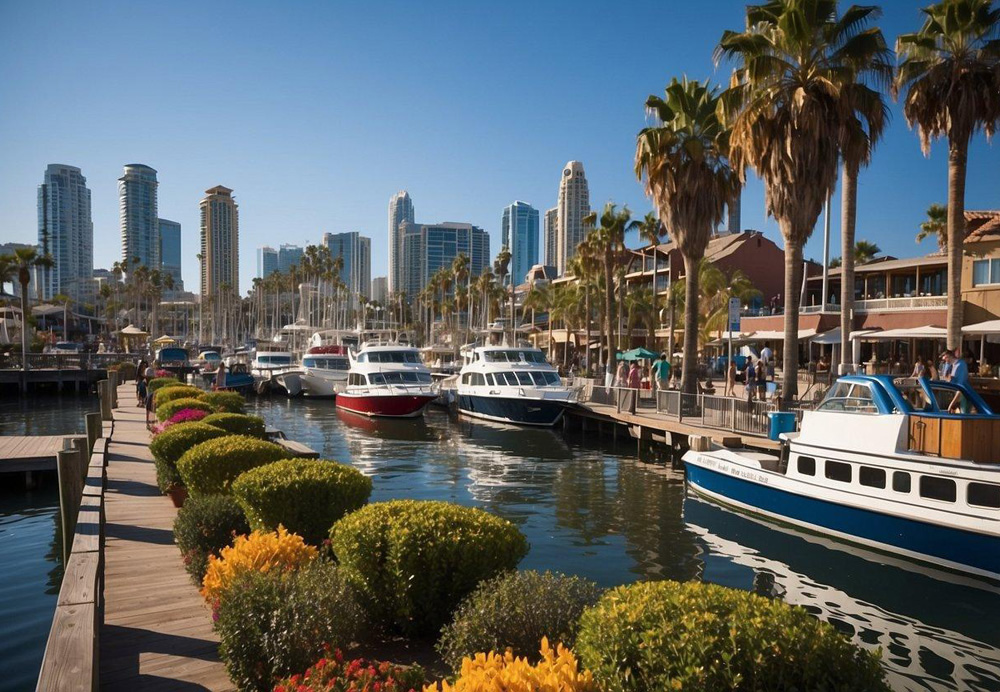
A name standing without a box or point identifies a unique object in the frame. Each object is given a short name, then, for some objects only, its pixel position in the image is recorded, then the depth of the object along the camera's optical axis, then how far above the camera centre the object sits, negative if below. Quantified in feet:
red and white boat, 117.70 -9.75
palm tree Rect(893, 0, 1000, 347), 67.10 +25.10
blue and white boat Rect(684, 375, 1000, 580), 39.91 -9.02
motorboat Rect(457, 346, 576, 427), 106.52 -9.28
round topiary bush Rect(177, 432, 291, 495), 33.17 -6.65
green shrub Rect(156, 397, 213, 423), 59.31 -6.93
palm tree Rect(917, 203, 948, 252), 149.79 +24.89
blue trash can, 58.95 -7.66
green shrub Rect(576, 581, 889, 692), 12.44 -5.94
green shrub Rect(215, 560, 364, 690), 16.96 -7.58
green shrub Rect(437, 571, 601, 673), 16.63 -7.14
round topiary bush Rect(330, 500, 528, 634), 19.88 -6.76
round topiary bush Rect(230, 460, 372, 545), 26.30 -6.58
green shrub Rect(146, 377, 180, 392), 99.58 -8.11
